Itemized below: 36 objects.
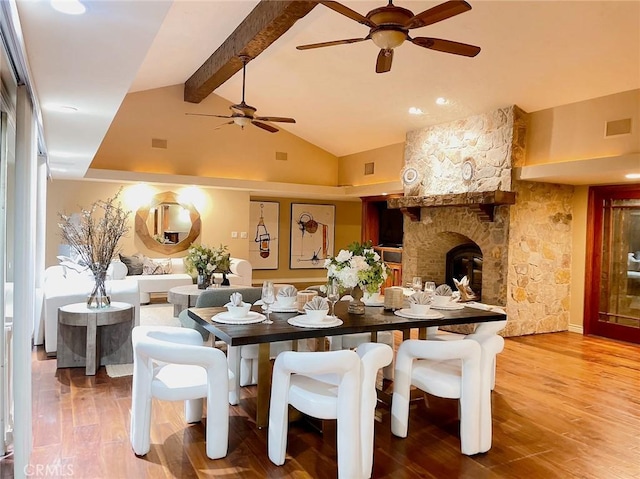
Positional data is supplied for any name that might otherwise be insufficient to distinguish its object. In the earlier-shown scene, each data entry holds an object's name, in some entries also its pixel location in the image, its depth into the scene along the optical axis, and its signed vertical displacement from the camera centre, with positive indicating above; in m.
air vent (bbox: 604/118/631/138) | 5.17 +1.19
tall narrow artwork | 10.28 -0.14
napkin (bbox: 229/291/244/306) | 3.06 -0.47
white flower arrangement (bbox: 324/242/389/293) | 3.21 -0.26
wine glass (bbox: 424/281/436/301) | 3.78 -0.46
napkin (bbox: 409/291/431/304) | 3.42 -0.48
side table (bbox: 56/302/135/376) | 4.19 -1.03
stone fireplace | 6.11 +0.26
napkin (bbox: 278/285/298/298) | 3.40 -0.46
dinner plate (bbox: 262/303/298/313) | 3.32 -0.57
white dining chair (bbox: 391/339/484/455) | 2.88 -0.93
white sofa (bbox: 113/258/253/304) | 7.62 -0.85
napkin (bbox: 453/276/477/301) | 6.04 -0.81
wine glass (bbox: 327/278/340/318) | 3.33 -0.44
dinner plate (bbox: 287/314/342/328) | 2.90 -0.58
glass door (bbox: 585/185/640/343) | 6.07 -0.37
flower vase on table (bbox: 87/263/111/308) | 4.30 -0.64
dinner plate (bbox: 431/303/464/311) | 3.66 -0.58
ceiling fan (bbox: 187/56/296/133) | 5.71 +1.36
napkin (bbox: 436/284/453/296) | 3.80 -0.47
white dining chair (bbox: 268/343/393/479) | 2.49 -0.92
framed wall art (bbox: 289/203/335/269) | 10.71 -0.13
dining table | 2.72 -0.60
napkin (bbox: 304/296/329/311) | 3.00 -0.47
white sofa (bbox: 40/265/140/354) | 4.52 -0.70
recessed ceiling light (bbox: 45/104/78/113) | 3.22 +0.79
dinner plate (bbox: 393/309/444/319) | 3.30 -0.58
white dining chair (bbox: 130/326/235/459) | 2.66 -0.92
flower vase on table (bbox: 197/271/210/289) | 6.23 -0.70
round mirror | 8.81 +0.02
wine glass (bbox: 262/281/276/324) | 3.30 -0.47
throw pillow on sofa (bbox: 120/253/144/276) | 7.98 -0.66
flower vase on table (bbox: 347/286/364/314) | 3.38 -0.53
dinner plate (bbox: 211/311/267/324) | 2.93 -0.57
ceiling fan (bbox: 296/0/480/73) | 2.95 +1.36
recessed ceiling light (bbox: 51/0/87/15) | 1.74 +0.80
